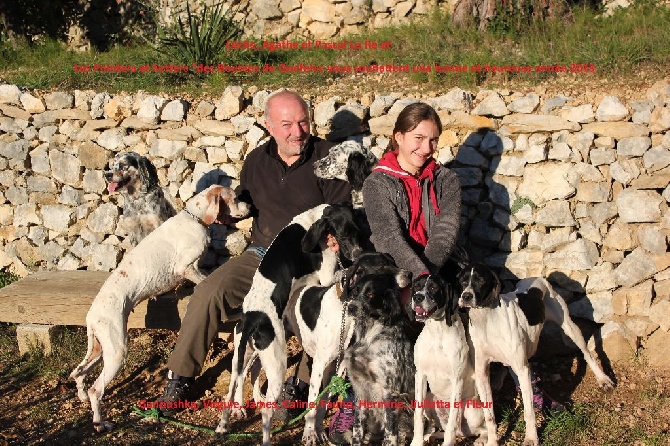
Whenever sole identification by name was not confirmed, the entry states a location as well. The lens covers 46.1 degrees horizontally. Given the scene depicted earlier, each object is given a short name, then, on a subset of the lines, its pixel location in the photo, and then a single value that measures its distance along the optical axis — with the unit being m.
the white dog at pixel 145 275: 4.78
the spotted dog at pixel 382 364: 4.11
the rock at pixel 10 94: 6.95
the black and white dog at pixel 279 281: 4.38
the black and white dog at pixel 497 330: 4.04
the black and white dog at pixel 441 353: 3.93
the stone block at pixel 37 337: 5.85
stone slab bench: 5.58
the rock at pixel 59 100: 6.77
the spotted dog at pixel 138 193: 5.78
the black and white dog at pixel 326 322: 4.21
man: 4.94
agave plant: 7.07
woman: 4.45
